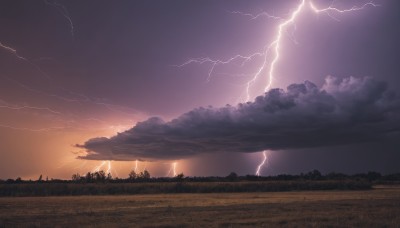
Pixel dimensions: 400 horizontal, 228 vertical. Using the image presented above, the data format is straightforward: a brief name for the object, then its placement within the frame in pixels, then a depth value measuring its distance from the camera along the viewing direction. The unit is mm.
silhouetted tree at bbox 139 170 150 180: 149000
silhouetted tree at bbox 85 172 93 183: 126144
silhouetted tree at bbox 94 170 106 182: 128950
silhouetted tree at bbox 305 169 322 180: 148025
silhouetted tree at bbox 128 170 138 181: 144475
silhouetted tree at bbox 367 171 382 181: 167100
